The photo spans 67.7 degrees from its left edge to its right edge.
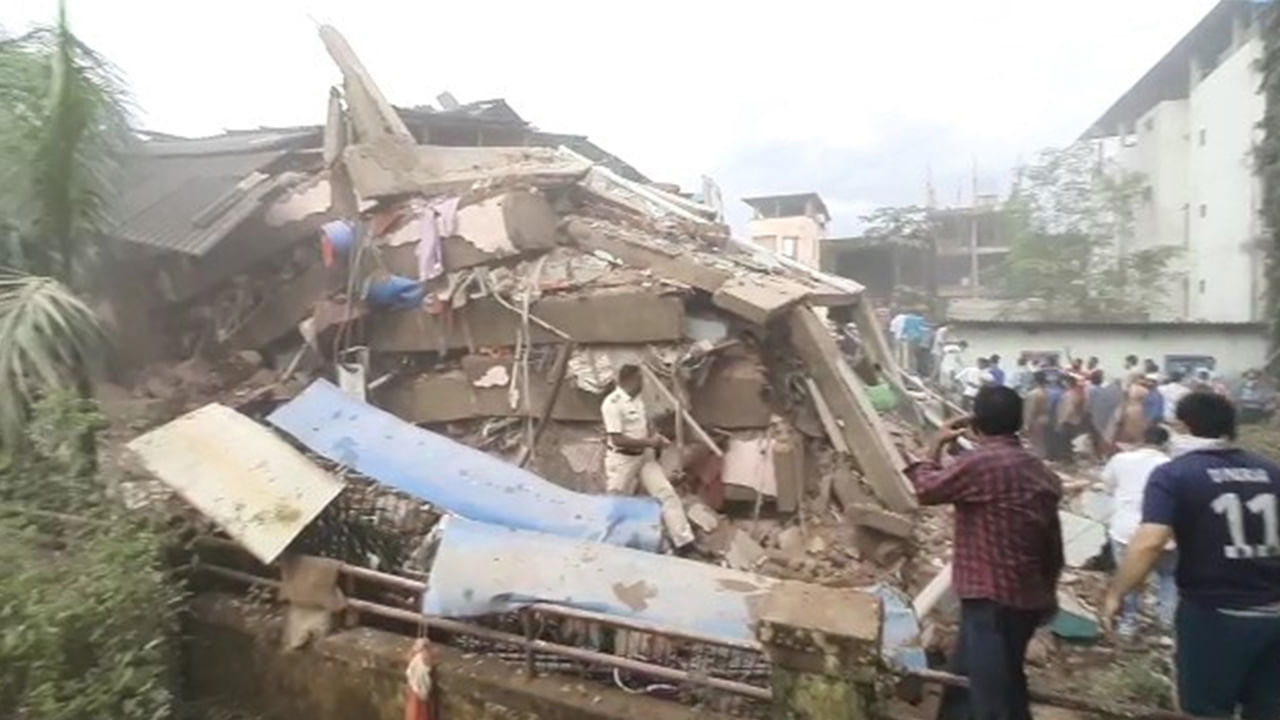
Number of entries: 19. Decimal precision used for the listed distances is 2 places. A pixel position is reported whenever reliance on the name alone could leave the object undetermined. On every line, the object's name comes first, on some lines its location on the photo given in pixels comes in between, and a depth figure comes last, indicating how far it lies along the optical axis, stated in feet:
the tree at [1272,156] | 49.01
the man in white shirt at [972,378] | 40.26
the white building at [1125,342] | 55.16
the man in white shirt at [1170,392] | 35.86
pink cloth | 28.19
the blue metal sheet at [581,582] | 13.19
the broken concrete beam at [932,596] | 18.16
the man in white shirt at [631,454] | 21.66
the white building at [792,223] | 90.17
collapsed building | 16.17
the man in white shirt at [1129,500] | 19.43
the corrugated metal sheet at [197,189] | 30.35
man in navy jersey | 10.46
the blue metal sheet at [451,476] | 16.01
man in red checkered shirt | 10.84
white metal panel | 15.48
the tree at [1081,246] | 68.49
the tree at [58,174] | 18.88
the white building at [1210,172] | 68.28
